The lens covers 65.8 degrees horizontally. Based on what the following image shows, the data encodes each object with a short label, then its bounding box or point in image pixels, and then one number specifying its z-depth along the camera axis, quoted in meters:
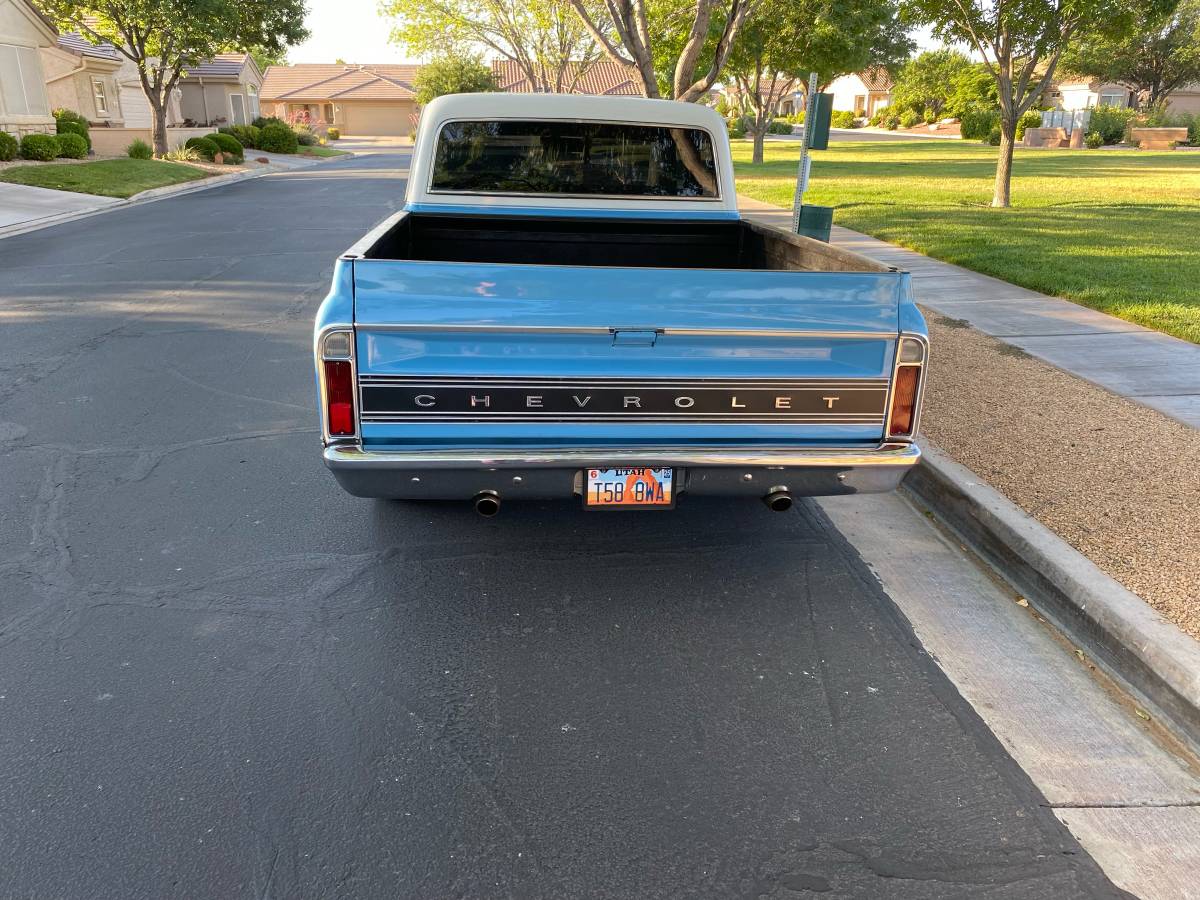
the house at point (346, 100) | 74.25
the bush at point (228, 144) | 33.88
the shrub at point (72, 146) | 27.75
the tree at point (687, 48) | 15.12
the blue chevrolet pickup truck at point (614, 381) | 3.47
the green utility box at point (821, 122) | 10.62
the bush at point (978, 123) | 50.00
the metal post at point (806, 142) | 10.65
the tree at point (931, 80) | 61.76
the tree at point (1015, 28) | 14.99
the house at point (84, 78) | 37.28
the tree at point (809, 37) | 28.33
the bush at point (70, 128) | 31.39
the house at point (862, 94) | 98.62
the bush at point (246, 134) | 41.88
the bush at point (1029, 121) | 49.97
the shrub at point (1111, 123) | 46.69
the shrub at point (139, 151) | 30.02
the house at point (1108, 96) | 62.47
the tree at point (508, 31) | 28.22
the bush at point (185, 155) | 32.28
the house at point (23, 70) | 29.39
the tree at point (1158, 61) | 54.84
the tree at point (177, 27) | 27.61
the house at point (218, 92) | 50.50
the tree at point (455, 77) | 55.38
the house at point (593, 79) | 66.25
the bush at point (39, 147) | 26.02
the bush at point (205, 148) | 32.84
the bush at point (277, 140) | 42.19
